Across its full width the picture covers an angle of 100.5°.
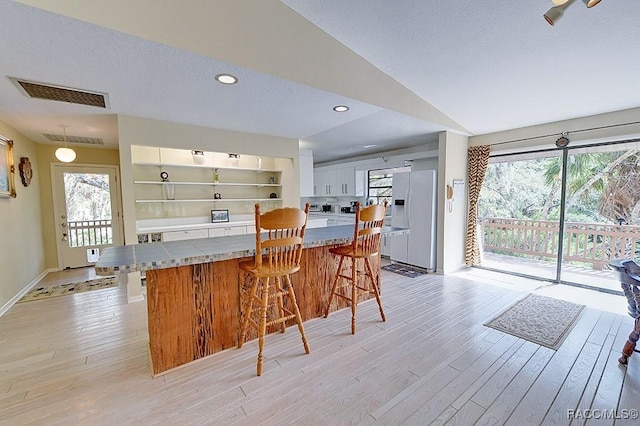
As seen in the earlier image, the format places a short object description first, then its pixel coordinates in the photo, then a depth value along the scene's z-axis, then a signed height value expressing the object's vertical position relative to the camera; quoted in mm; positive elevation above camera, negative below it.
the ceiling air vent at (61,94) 2248 +980
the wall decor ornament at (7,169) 3181 +402
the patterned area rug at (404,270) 4437 -1269
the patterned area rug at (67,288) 3514 -1247
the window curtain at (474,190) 4504 +125
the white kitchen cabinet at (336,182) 6352 +417
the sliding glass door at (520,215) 4730 -364
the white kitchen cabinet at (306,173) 5566 +551
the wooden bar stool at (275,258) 1917 -464
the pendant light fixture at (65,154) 3492 +624
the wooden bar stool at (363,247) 2471 -488
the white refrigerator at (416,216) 4512 -325
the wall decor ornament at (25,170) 3777 +454
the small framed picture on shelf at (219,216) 4406 -273
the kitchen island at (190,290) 1838 -703
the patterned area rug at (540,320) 2457 -1281
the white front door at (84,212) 4812 -206
